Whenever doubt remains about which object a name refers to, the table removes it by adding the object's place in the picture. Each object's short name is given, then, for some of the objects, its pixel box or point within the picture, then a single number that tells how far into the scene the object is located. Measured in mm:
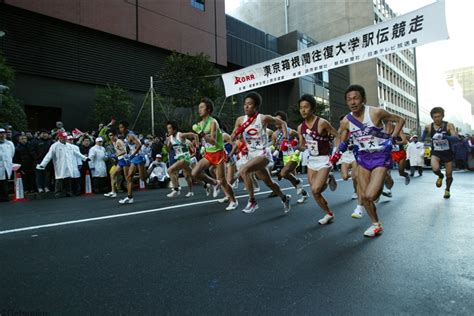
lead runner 4371
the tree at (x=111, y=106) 17094
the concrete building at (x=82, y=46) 16438
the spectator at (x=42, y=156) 10086
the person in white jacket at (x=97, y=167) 11188
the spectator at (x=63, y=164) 10148
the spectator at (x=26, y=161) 10120
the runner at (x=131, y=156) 8095
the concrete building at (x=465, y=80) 130125
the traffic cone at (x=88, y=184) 11020
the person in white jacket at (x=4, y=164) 9180
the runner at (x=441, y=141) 7535
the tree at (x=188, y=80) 17812
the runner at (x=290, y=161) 7834
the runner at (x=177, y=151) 8445
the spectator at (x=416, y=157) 16219
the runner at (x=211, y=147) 6883
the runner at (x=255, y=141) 6156
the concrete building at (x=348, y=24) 51219
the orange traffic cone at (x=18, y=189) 9281
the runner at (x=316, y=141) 5242
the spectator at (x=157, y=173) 12398
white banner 8211
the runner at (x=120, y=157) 8680
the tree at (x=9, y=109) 11977
